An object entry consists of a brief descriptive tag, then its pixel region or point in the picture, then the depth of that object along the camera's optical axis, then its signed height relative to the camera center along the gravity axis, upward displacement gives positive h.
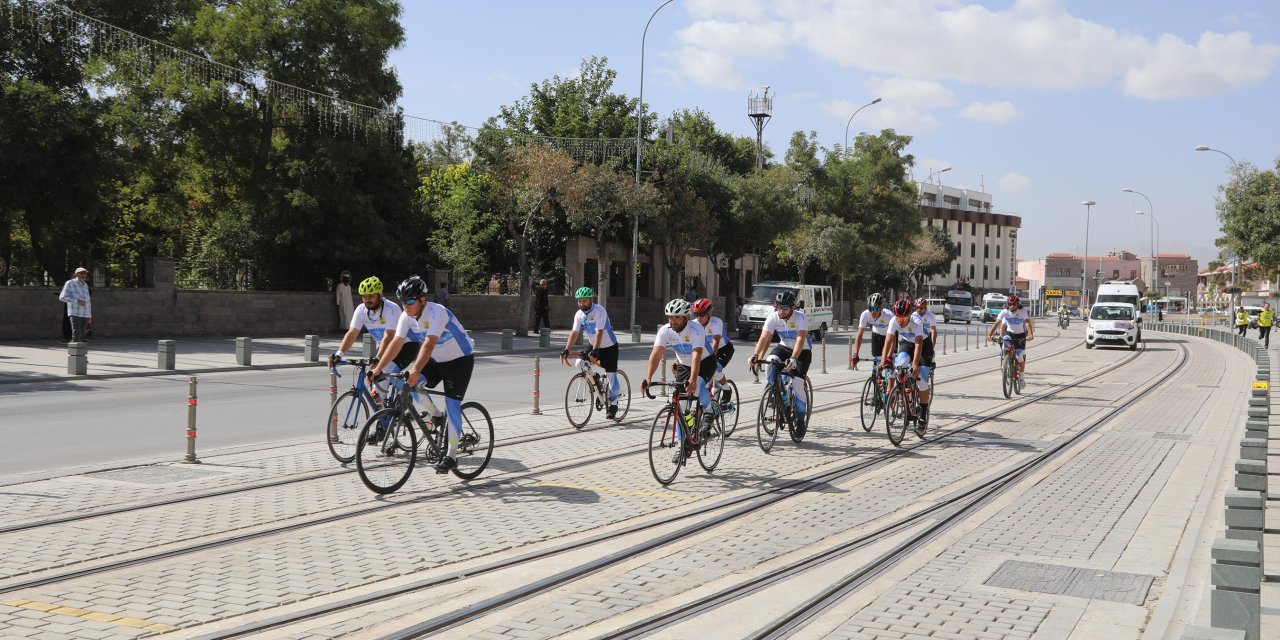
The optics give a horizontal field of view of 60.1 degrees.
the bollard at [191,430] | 10.05 -1.32
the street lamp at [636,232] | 37.36 +2.21
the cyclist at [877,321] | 16.45 -0.30
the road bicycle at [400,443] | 8.77 -1.26
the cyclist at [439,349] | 9.05 -0.49
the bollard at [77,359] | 18.89 -1.31
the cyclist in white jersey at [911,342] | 13.10 -0.50
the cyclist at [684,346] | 9.96 -0.46
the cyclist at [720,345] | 11.31 -0.54
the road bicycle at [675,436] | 9.53 -1.23
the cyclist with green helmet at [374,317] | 10.14 -0.27
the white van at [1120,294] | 49.00 +0.58
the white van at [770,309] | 39.00 -0.34
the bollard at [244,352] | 22.05 -1.31
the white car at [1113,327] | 39.78 -0.71
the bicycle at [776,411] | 11.78 -1.21
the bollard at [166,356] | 20.42 -1.32
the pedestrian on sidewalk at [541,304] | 34.91 -0.34
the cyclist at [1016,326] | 19.91 -0.38
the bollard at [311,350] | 23.27 -1.31
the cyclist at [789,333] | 12.21 -0.38
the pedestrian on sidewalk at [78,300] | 22.30 -0.36
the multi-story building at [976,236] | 123.38 +7.96
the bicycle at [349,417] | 9.80 -1.15
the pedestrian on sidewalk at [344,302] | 31.49 -0.39
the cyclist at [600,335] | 14.00 -0.51
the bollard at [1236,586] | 4.47 -1.12
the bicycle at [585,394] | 13.80 -1.27
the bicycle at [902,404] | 12.61 -1.19
